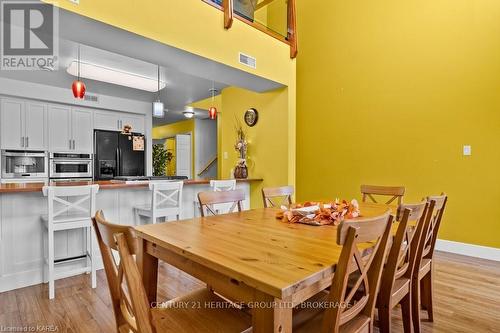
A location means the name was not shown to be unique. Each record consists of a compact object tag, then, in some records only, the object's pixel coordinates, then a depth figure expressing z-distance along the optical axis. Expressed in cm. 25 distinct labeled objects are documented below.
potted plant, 814
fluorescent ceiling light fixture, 383
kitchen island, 236
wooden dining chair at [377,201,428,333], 127
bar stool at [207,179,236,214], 341
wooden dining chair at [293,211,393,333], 93
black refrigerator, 568
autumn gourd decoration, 169
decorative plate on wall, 483
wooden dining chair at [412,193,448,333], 161
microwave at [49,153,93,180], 512
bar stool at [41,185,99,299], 225
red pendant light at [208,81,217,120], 490
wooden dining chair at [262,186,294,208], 240
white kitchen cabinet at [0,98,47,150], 468
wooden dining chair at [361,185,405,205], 263
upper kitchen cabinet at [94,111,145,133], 574
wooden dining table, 85
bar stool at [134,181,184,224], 287
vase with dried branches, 467
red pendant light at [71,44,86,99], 326
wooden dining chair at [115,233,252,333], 86
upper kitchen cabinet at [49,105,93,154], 515
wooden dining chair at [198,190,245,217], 199
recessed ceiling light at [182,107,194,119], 662
